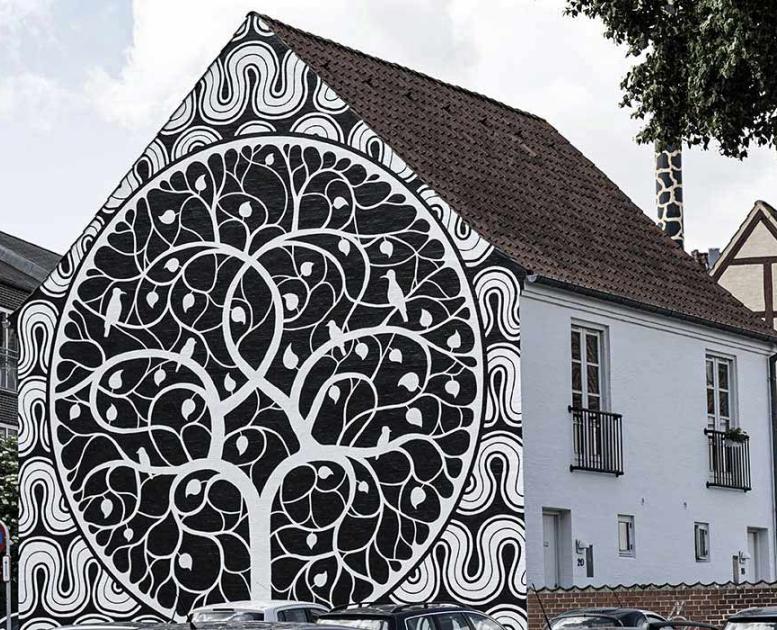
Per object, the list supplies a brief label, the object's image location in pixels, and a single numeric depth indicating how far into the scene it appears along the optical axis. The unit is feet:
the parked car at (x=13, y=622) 132.81
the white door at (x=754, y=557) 115.65
